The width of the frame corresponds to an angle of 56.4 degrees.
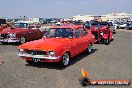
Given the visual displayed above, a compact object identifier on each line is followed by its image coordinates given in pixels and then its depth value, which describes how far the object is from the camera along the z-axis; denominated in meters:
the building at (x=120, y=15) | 77.24
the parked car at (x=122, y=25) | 22.68
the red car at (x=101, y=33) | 8.34
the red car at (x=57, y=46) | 4.45
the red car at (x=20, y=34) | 8.21
